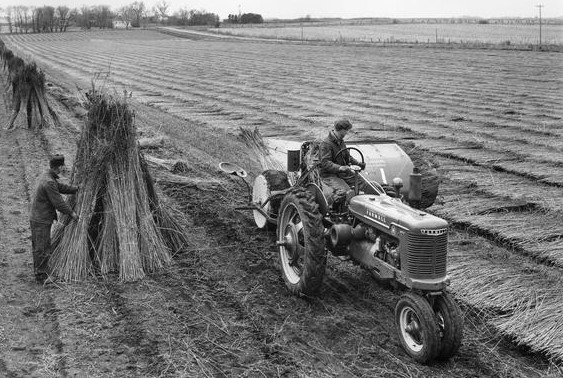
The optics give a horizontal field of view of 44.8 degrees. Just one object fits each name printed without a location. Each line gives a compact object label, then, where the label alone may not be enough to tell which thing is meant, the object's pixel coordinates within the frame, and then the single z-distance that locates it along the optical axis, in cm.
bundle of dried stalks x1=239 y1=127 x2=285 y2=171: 1023
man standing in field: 717
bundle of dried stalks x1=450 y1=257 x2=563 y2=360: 596
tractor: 545
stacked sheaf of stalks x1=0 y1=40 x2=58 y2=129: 1703
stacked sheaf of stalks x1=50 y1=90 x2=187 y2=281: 735
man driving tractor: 691
